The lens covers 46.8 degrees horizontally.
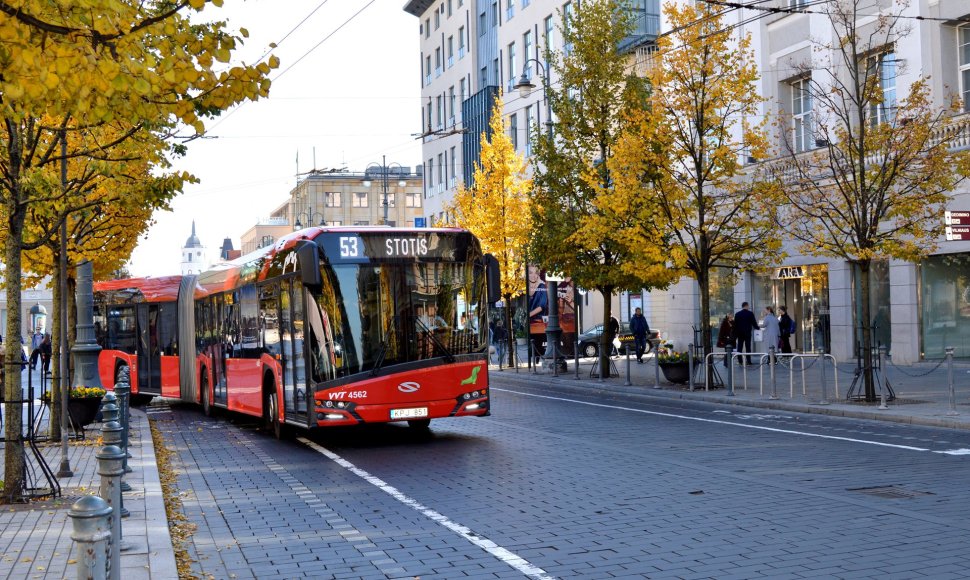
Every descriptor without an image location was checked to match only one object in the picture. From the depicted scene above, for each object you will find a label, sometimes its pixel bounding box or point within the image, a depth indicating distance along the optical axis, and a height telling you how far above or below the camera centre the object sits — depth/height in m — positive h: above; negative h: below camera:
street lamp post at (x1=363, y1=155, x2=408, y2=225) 105.45 +13.08
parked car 41.97 -0.94
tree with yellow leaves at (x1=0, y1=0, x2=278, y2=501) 5.93 +1.52
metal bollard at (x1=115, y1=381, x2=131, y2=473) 13.32 -0.87
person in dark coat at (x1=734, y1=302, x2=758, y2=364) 30.34 -0.37
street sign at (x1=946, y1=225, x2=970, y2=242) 18.05 +1.18
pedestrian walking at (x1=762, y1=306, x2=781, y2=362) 29.88 -0.54
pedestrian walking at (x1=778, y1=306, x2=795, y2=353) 31.03 -0.52
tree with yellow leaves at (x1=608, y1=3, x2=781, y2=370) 23.69 +3.59
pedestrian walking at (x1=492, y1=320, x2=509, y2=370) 35.94 -0.70
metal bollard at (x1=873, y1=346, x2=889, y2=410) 17.53 -1.45
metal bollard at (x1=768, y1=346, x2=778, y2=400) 20.34 -1.35
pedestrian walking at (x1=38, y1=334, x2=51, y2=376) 31.18 -0.74
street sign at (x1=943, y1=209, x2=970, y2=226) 18.23 +1.43
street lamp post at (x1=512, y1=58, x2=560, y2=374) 32.69 +0.09
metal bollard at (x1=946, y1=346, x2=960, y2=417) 16.77 -1.10
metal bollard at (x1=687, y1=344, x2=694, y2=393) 23.33 -1.13
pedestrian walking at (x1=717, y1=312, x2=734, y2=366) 32.28 -0.58
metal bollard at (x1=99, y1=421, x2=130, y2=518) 8.39 -0.80
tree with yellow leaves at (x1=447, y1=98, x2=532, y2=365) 35.88 +3.53
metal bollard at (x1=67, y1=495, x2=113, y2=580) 4.07 -0.76
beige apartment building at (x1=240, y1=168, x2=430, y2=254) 110.00 +12.24
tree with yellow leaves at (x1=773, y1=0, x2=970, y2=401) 19.19 +2.21
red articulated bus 14.12 -0.07
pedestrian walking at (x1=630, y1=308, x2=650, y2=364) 36.50 -0.52
